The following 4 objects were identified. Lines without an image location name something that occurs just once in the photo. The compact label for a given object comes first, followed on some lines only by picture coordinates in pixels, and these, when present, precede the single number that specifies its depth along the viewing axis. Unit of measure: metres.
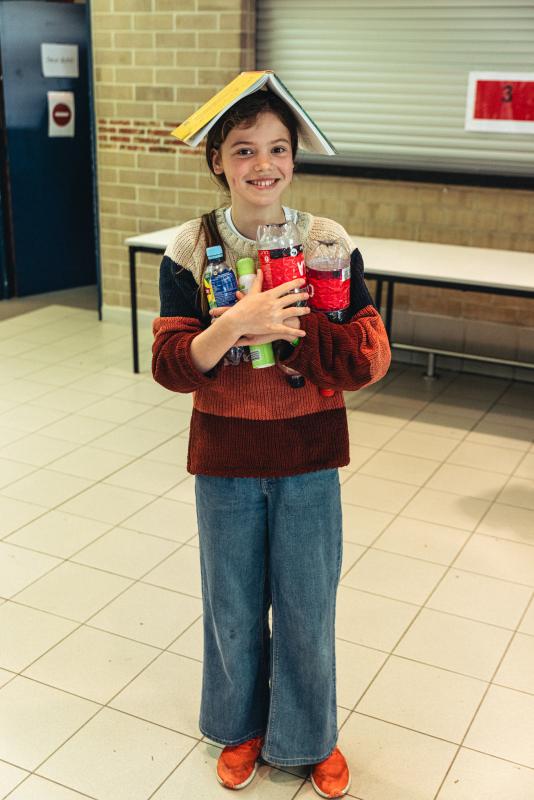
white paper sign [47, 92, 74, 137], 7.23
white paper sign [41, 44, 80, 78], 7.08
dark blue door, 6.98
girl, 1.82
